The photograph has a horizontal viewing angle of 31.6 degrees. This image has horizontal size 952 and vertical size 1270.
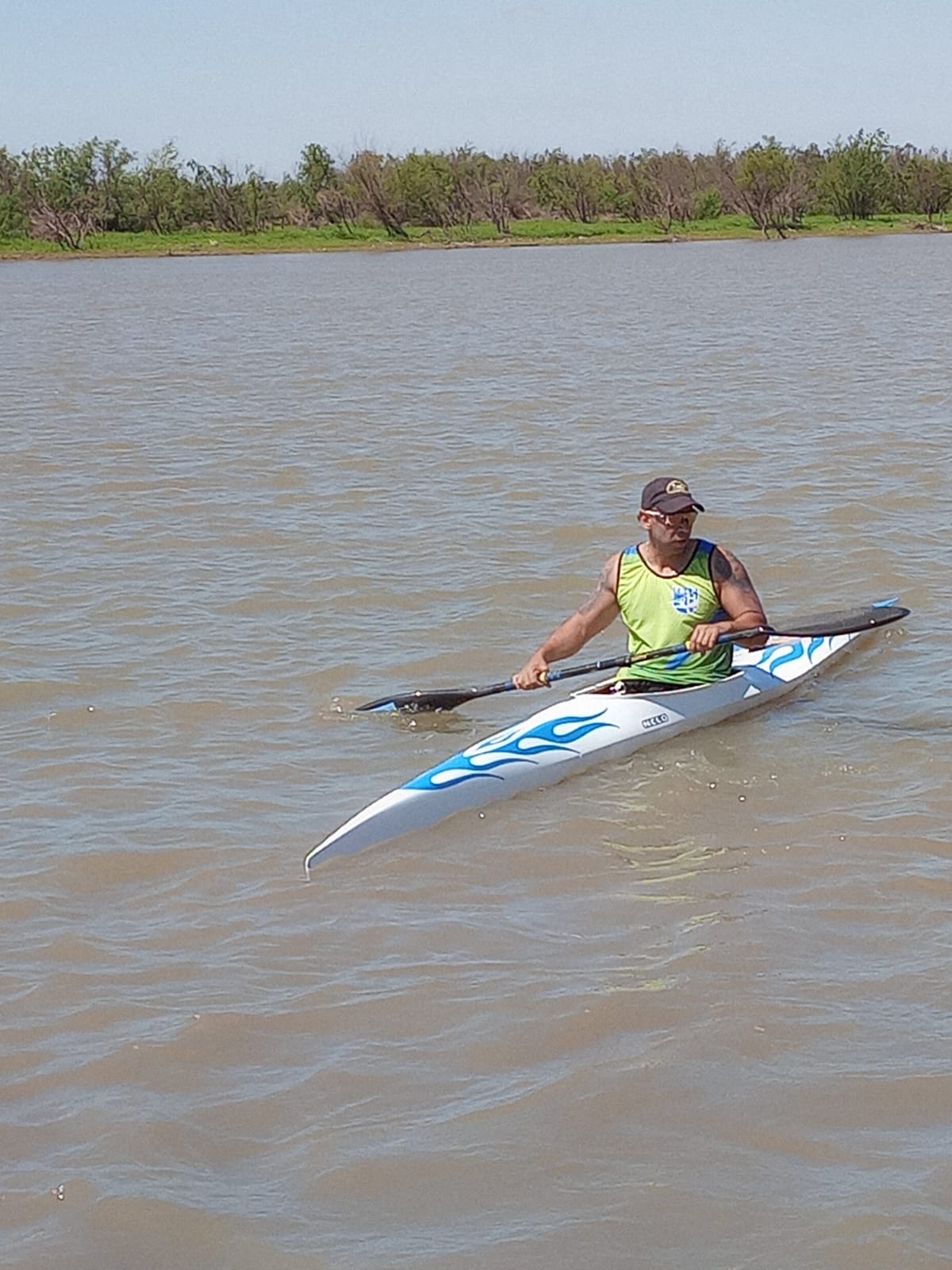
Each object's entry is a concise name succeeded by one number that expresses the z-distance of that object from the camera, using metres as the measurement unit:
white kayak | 6.34
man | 7.15
